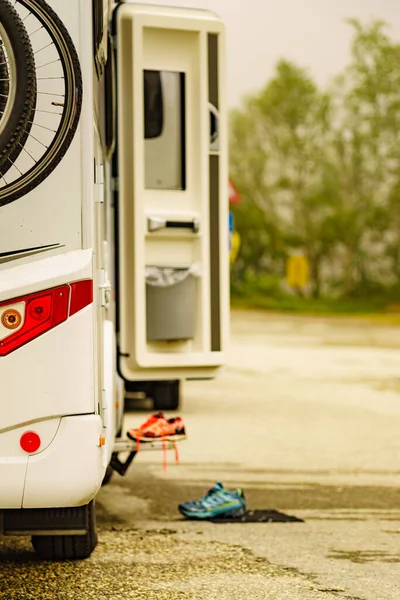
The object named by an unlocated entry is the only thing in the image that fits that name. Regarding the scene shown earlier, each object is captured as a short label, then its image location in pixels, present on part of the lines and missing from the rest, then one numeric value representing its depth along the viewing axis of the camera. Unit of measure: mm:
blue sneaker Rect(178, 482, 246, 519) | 10597
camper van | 7108
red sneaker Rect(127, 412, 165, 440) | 10126
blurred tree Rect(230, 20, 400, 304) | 60386
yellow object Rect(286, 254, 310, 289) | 60981
